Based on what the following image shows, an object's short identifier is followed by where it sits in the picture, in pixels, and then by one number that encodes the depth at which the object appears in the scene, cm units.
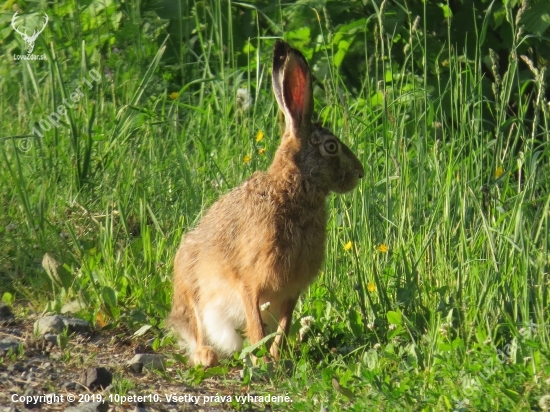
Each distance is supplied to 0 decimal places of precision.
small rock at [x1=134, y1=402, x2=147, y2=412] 760
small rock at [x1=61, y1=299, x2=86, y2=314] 985
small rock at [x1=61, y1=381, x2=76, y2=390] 793
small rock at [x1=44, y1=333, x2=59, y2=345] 899
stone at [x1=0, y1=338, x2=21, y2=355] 867
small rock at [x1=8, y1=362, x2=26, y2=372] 825
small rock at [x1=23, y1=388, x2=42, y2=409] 749
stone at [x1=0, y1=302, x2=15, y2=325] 963
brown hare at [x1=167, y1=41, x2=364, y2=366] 908
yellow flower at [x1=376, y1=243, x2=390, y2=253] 986
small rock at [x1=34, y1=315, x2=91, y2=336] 916
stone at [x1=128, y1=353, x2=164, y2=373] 871
